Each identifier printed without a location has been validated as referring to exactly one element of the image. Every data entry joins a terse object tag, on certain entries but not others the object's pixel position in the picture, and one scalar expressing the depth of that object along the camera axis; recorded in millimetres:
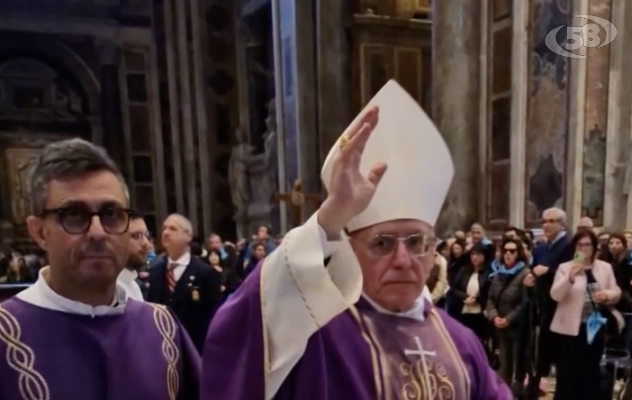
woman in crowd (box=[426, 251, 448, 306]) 6891
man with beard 3531
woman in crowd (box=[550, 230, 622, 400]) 5223
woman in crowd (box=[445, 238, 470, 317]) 6738
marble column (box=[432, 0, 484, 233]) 9344
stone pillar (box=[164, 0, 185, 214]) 18234
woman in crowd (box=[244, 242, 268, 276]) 9133
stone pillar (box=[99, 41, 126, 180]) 19141
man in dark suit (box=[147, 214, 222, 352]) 5262
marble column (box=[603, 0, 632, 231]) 7672
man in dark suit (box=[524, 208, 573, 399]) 5773
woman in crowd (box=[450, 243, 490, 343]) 6543
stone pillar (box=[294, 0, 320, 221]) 12562
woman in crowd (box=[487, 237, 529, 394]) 6020
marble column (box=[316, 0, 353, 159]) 12391
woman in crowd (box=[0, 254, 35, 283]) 12482
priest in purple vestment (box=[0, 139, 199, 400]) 1683
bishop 1654
